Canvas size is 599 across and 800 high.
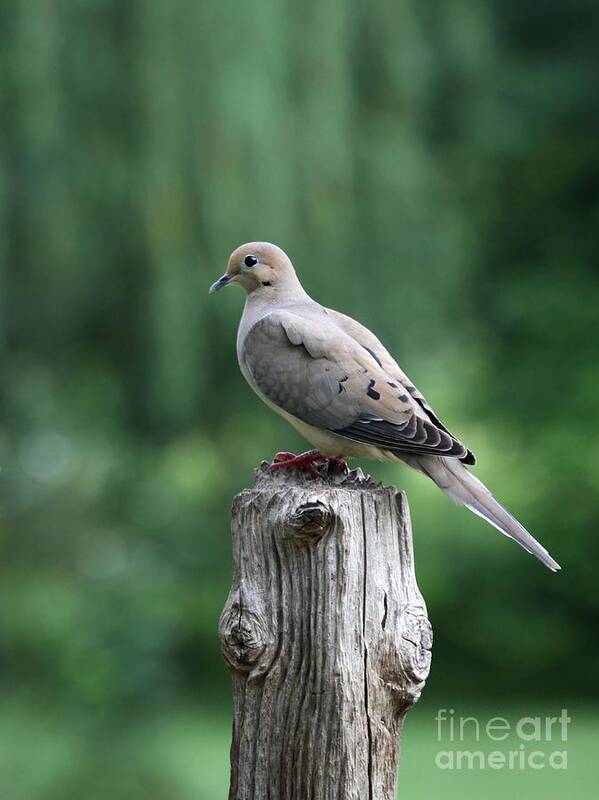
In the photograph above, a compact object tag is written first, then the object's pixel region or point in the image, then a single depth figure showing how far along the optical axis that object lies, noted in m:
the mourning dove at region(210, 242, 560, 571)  5.83
